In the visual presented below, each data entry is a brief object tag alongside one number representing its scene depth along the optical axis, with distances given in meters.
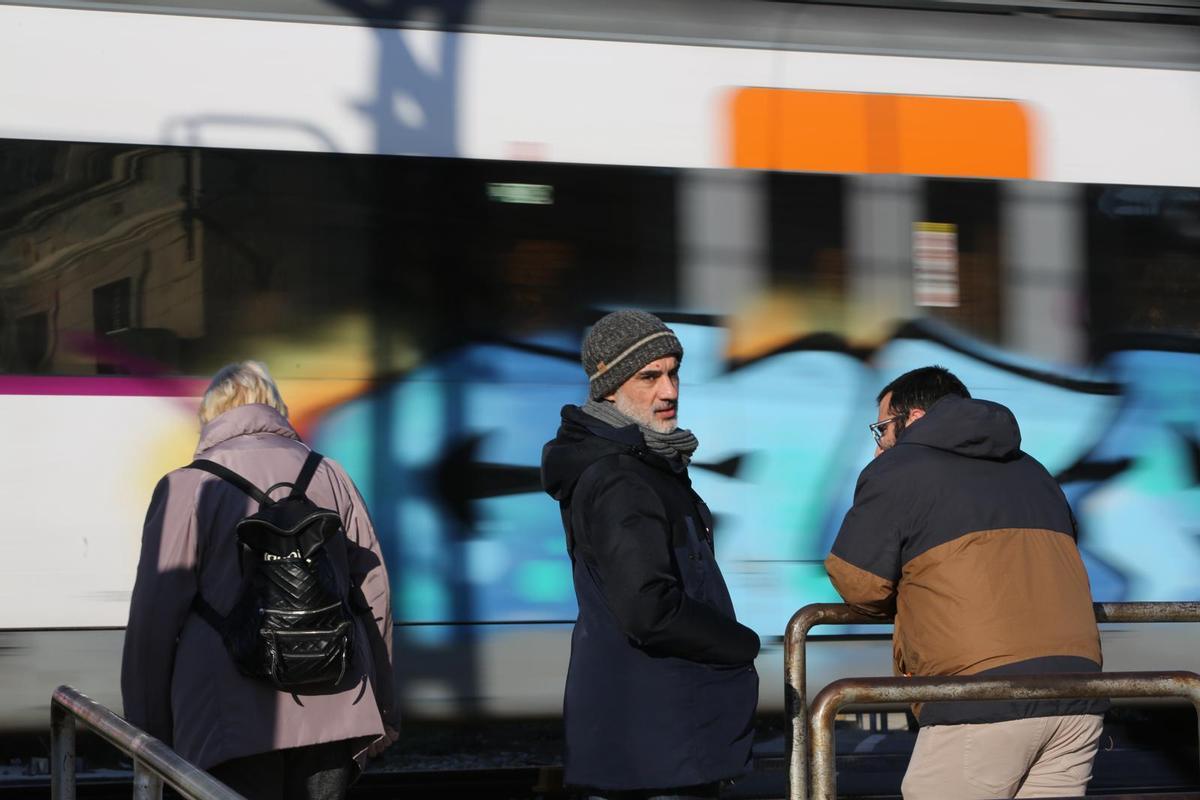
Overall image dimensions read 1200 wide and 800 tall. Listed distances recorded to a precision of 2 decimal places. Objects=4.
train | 10.17
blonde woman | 6.11
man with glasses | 6.11
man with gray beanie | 5.38
